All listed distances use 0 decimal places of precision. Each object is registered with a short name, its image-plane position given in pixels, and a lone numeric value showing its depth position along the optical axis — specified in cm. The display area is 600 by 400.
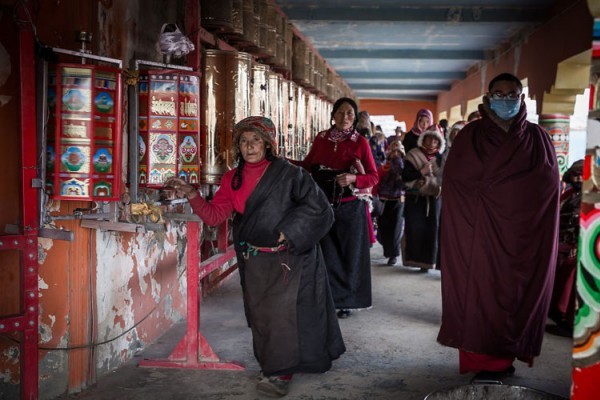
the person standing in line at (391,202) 682
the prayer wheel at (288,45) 689
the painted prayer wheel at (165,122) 333
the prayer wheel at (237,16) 470
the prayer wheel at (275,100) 533
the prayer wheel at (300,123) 718
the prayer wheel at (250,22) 509
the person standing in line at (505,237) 327
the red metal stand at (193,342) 341
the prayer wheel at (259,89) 470
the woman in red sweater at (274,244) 307
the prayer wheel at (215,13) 446
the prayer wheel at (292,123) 645
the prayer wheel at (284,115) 578
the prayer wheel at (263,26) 550
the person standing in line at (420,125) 670
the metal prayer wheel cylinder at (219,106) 423
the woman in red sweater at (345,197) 443
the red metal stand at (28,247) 258
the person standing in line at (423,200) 598
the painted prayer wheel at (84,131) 278
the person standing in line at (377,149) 902
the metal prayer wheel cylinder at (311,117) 809
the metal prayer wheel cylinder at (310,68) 854
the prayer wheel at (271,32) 585
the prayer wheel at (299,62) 816
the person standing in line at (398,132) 1226
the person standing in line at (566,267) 433
